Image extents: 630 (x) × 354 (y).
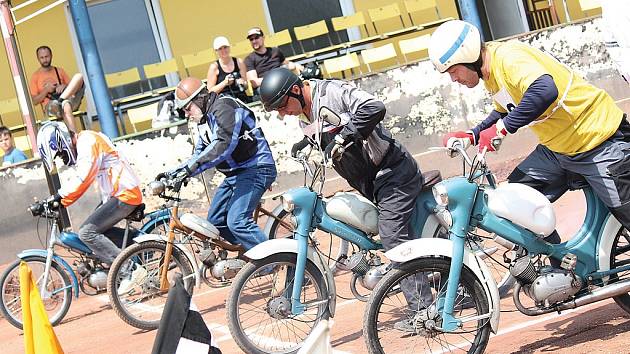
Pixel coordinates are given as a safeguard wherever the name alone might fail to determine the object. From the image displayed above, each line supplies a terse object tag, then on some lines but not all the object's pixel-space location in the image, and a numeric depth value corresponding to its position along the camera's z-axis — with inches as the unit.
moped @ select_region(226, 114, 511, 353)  285.6
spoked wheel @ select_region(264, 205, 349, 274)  311.9
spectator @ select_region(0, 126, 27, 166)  583.8
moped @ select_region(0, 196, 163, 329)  413.4
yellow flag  193.8
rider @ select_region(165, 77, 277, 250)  361.7
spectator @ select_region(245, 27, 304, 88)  617.3
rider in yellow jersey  243.8
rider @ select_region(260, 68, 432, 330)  278.4
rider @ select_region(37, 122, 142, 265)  404.2
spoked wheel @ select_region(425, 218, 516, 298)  262.6
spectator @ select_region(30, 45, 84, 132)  634.2
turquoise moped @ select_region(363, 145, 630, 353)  244.5
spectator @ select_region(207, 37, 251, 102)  585.0
